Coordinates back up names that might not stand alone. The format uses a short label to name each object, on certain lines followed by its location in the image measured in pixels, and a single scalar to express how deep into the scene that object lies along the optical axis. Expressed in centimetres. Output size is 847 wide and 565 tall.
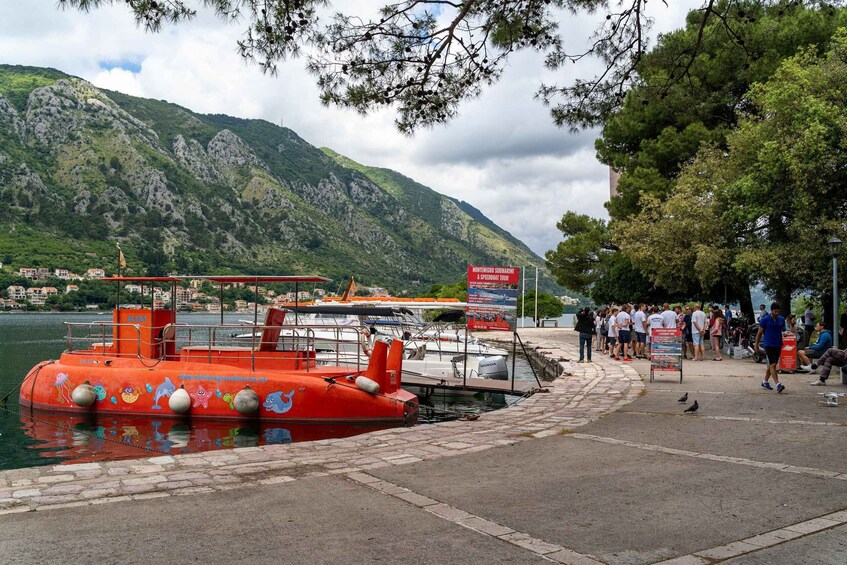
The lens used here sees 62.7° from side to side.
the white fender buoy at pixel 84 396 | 1445
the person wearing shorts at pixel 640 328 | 2222
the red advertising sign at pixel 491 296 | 1336
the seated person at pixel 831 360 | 1323
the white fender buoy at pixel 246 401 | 1308
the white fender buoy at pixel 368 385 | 1295
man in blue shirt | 1309
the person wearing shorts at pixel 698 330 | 2070
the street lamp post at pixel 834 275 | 1581
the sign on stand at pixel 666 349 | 1530
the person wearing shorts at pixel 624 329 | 2170
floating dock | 1541
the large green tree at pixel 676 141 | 2708
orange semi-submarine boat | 1304
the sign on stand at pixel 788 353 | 1639
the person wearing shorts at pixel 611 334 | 2273
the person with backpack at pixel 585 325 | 2088
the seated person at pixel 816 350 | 1611
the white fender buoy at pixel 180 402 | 1352
